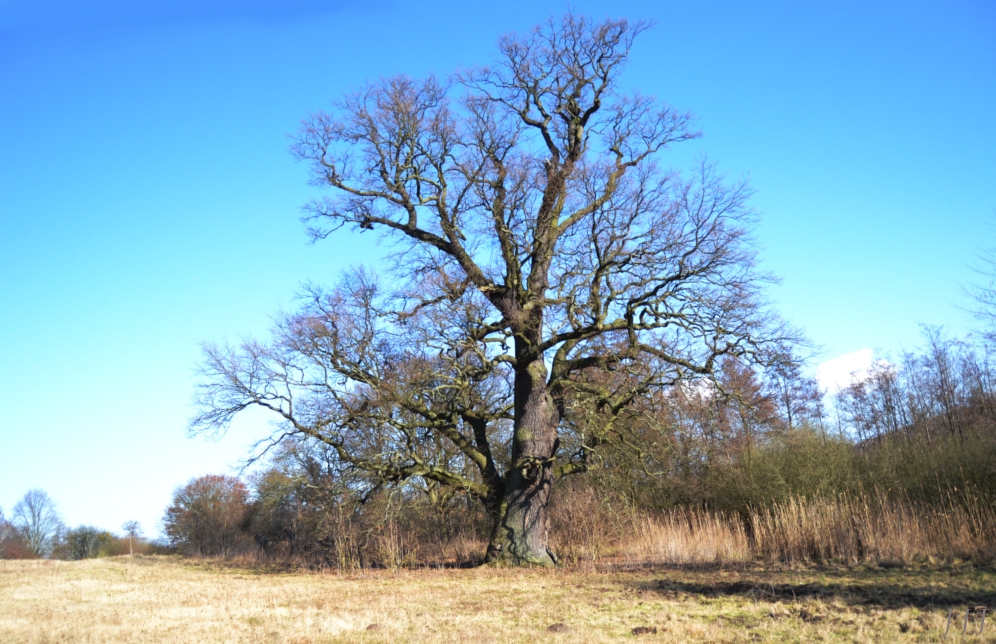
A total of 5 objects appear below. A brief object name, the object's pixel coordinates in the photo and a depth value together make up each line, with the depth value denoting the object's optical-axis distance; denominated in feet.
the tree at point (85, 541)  145.59
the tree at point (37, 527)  159.74
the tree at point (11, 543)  138.52
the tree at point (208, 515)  112.06
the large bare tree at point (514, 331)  49.75
